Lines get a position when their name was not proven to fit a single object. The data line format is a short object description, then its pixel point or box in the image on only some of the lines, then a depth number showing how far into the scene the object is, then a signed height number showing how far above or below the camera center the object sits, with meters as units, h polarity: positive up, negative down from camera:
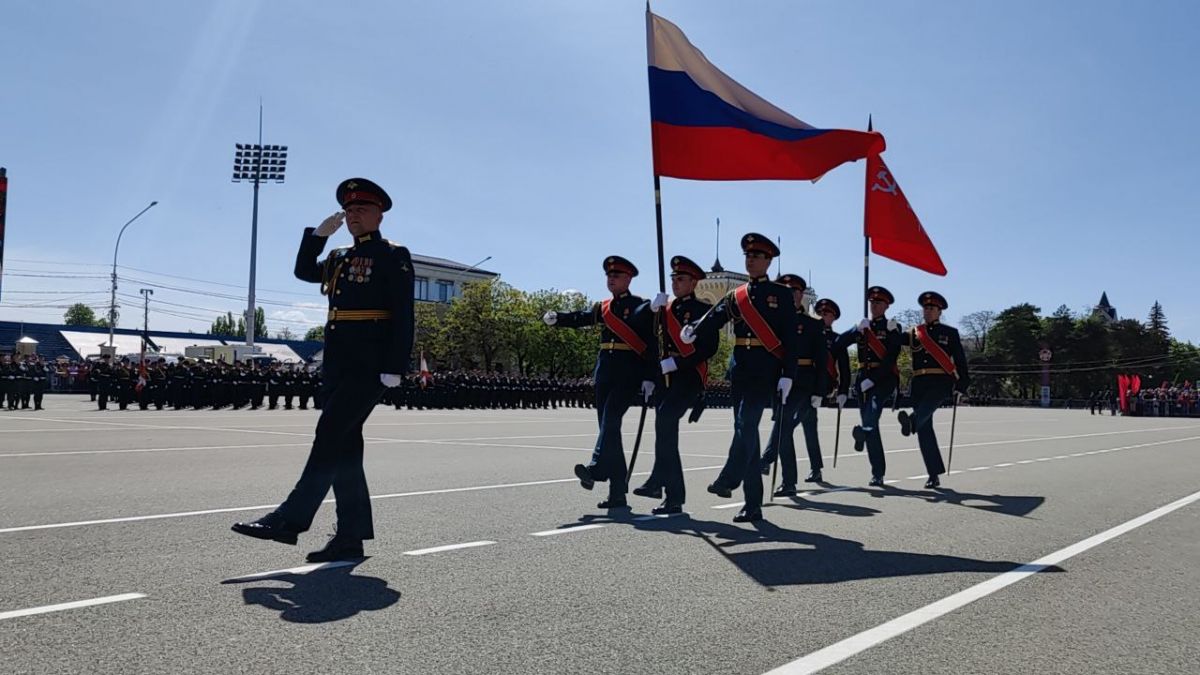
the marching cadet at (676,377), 8.40 +0.18
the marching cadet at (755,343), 8.15 +0.44
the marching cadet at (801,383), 9.78 +0.16
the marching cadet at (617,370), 8.53 +0.23
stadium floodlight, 53.41 +12.73
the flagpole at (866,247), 11.59 +1.75
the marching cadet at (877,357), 11.95 +0.51
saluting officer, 5.91 +0.27
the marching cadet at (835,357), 11.98 +0.52
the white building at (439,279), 108.31 +12.45
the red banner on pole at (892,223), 12.12 +2.11
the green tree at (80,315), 173.25 +12.79
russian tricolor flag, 9.39 +2.56
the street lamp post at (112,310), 60.42 +4.82
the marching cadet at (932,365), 11.80 +0.42
